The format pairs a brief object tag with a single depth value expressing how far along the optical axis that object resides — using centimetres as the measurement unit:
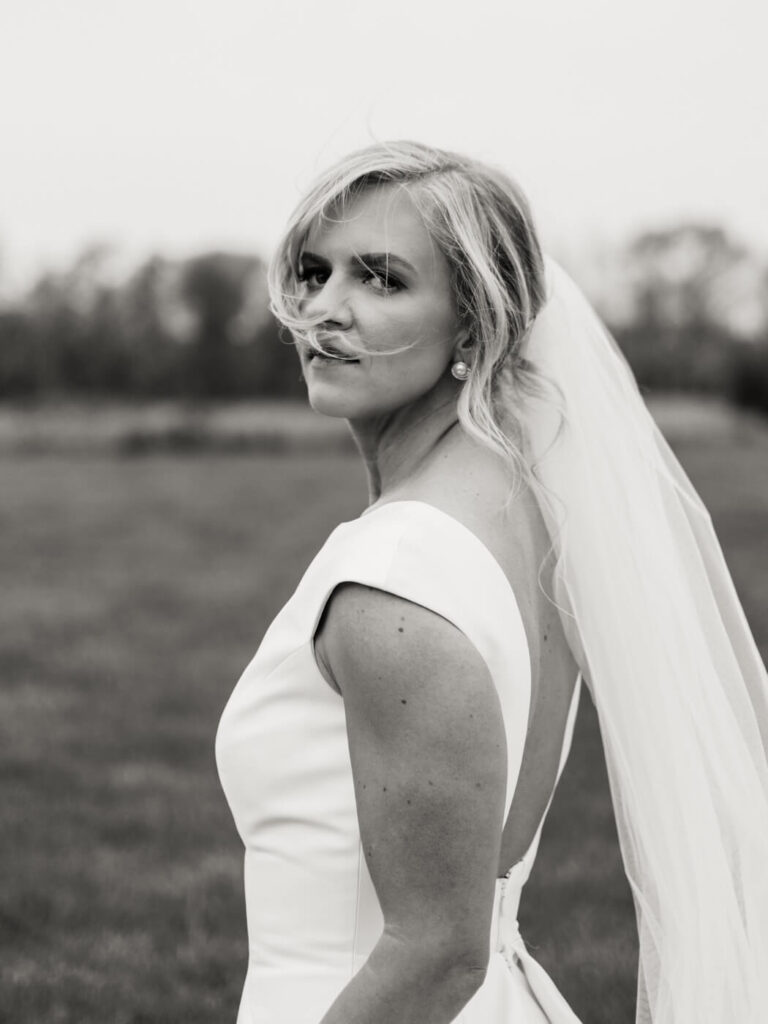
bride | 170
